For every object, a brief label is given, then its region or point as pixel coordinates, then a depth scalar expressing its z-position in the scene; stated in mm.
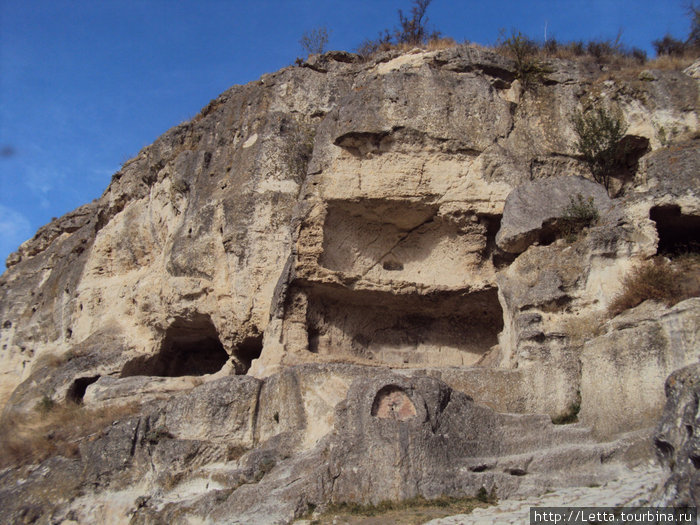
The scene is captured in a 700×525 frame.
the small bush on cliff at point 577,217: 11992
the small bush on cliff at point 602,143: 14102
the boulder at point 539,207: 12398
